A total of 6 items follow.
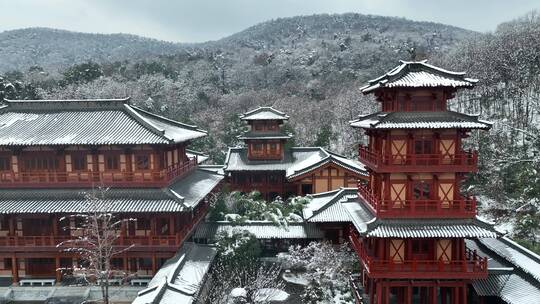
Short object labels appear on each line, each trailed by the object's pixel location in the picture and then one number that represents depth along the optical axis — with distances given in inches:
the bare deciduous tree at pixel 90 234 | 1060.5
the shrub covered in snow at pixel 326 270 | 1056.8
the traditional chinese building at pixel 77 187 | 1106.7
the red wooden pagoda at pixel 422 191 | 852.6
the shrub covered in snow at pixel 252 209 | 1413.6
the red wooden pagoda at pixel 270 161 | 1791.6
